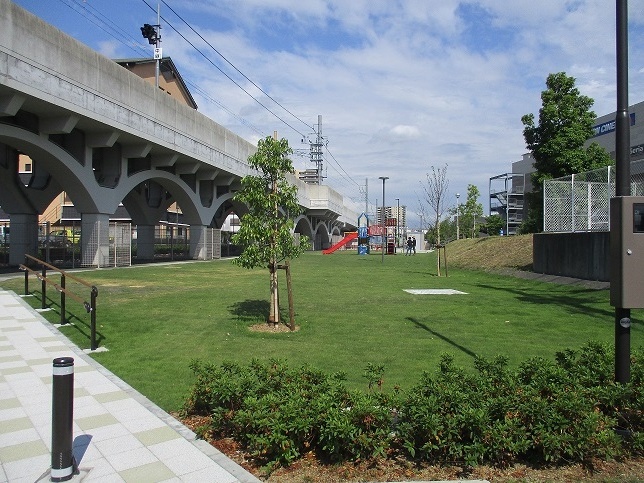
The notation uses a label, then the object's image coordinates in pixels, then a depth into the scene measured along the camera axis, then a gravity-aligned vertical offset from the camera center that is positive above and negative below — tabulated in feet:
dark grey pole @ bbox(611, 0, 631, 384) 15.93 +2.80
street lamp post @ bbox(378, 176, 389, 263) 152.05 +16.22
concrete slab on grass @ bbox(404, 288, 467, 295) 55.83 -5.74
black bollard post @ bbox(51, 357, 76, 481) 12.73 -4.59
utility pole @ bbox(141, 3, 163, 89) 135.13 +56.57
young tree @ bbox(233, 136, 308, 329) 33.86 +1.85
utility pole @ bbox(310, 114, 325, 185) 277.44 +50.33
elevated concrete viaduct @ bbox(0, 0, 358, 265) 62.95 +17.82
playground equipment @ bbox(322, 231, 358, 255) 209.36 -0.12
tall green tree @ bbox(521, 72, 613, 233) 92.53 +20.20
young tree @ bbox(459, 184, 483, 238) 235.40 +15.45
